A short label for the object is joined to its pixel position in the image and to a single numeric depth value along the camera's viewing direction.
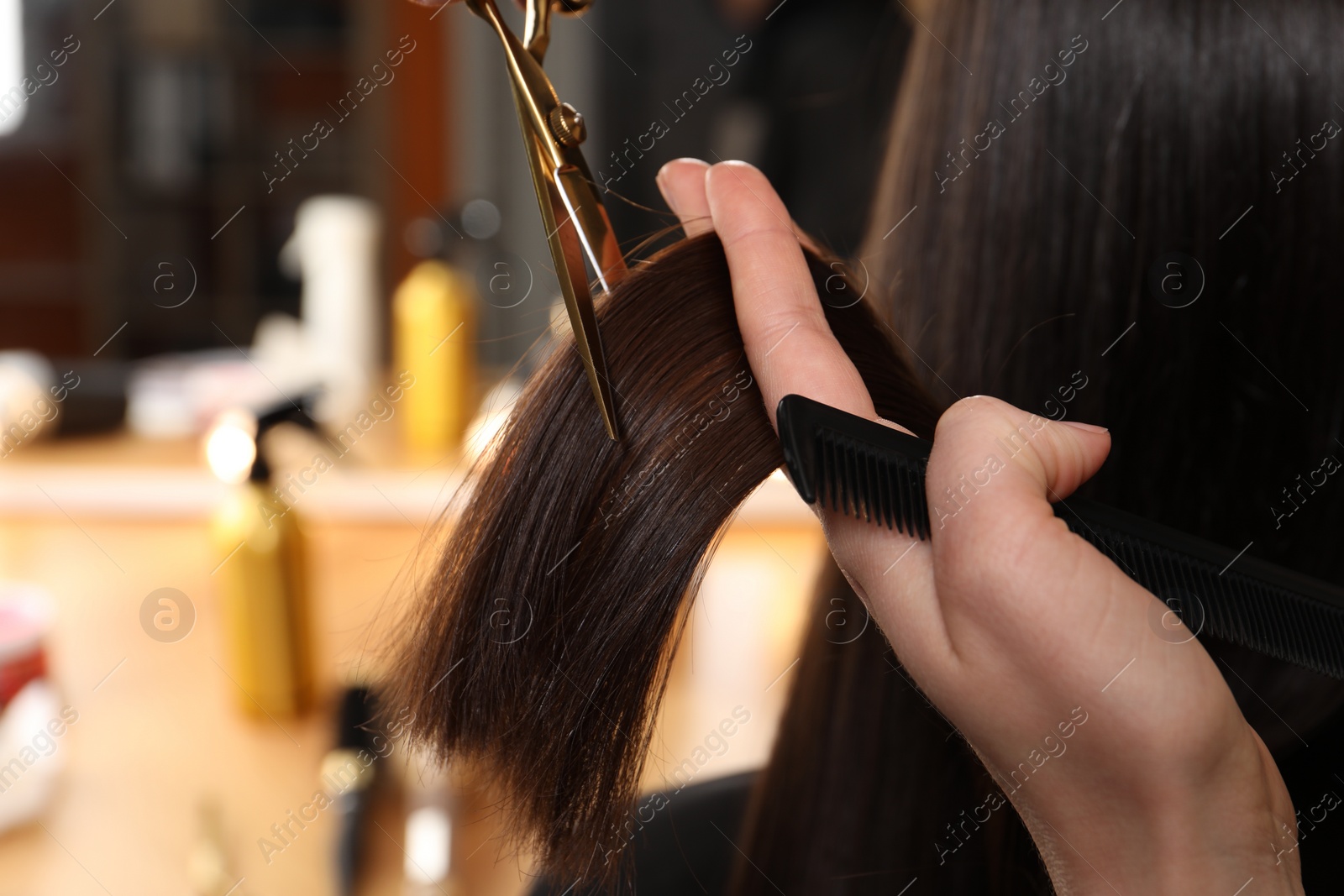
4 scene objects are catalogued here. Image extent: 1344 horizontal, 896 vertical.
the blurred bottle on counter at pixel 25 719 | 0.76
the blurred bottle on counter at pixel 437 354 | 1.37
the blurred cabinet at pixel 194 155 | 2.87
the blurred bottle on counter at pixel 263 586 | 0.90
